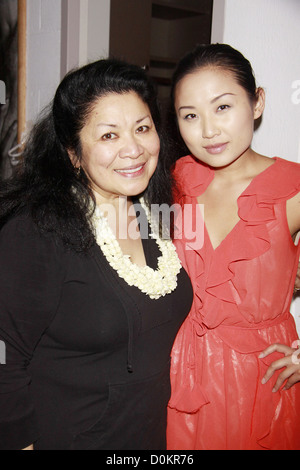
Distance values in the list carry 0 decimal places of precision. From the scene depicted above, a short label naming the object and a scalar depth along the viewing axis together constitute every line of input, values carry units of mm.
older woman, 981
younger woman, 1134
